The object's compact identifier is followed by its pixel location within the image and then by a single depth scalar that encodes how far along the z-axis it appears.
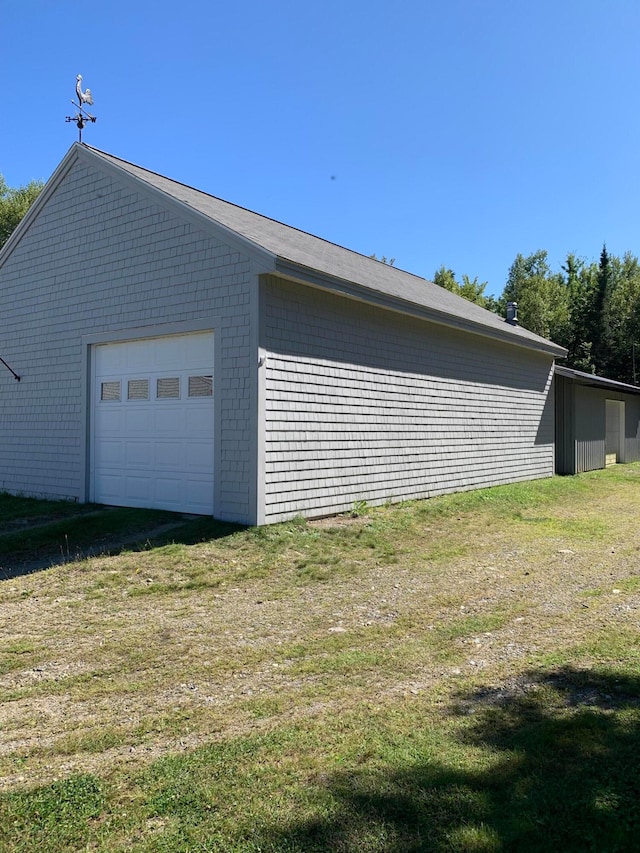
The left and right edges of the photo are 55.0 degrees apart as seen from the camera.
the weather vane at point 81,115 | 11.21
